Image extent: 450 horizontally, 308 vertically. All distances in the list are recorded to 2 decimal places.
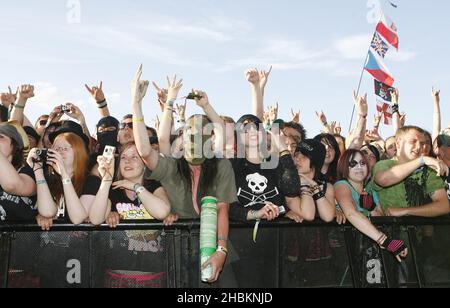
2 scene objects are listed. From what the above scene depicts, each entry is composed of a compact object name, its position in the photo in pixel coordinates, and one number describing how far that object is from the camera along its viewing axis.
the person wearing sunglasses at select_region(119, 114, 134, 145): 5.61
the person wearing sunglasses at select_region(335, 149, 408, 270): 3.62
